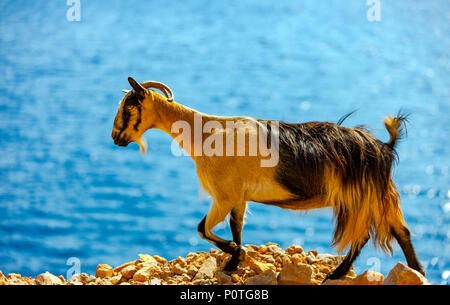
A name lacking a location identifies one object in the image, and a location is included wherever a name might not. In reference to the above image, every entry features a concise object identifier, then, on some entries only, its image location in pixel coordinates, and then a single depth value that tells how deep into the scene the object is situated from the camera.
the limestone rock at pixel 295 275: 4.56
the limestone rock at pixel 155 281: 4.84
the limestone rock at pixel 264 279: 4.45
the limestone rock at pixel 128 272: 5.09
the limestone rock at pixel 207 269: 4.90
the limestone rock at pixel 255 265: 4.91
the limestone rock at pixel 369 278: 4.31
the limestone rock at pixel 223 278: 4.70
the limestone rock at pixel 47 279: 4.87
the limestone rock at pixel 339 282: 4.37
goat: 4.56
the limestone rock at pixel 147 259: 5.33
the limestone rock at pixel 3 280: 4.77
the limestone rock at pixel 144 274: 4.95
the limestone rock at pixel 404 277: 4.14
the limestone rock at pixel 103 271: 5.14
